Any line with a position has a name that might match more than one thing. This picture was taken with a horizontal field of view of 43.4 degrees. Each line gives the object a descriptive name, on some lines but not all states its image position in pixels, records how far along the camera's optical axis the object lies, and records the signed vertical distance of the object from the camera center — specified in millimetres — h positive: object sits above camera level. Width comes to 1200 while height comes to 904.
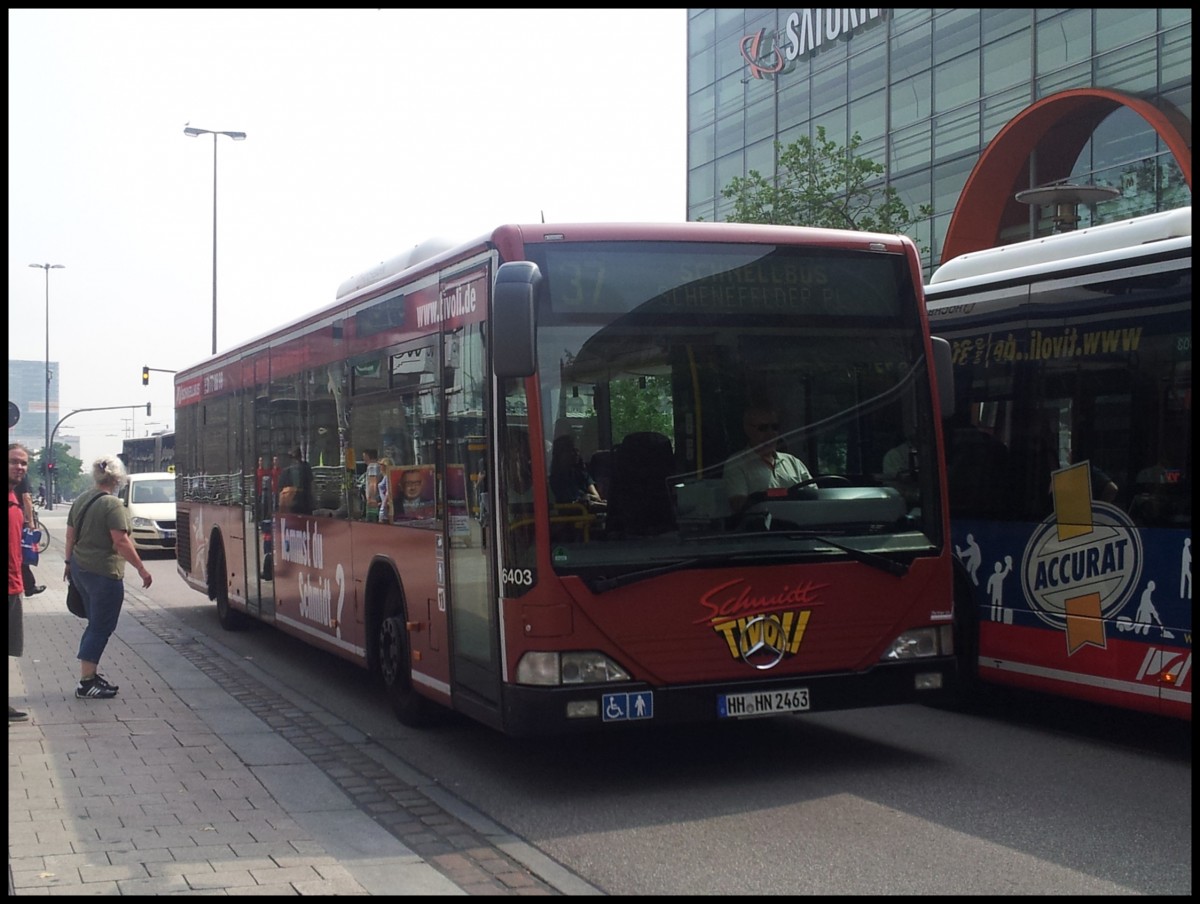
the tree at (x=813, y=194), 26156 +4926
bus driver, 7551 +46
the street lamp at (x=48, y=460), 78812 +1404
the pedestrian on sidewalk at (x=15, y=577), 10000 -602
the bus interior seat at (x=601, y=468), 7344 +42
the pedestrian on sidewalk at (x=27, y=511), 14552 -343
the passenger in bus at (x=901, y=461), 7898 +54
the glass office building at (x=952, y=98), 28988 +9088
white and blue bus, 8219 +48
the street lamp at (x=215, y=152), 45312 +10348
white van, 30609 -542
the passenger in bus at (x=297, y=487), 12055 -46
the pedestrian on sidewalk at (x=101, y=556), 11023 -528
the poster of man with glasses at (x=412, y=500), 8906 -125
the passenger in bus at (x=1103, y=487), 8555 -108
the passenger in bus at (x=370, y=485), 10023 -32
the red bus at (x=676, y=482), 7340 -34
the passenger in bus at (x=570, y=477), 7320 -2
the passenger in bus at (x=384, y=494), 9719 -91
